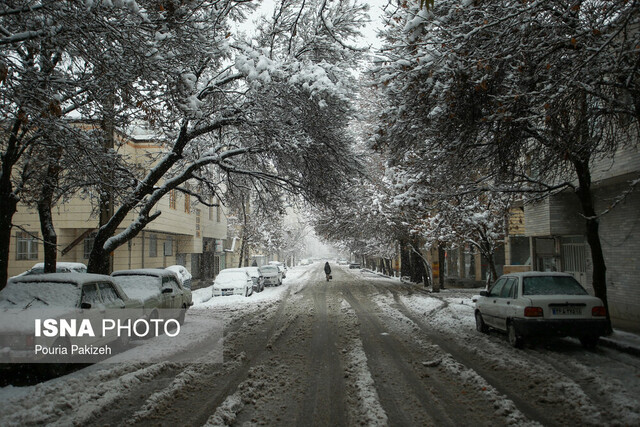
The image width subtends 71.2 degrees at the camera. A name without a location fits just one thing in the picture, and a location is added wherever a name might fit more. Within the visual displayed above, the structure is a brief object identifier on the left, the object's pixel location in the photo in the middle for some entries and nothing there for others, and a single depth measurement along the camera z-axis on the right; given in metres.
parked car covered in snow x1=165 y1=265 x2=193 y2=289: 23.63
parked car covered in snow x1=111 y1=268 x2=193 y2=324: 11.36
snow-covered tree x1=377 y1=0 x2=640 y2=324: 6.80
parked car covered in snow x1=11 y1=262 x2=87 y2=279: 19.51
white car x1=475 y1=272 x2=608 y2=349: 8.41
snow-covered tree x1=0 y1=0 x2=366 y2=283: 6.22
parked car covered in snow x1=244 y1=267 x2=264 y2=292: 28.05
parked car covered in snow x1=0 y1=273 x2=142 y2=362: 6.78
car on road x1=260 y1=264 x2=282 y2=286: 33.47
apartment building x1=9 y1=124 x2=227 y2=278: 24.33
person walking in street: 36.50
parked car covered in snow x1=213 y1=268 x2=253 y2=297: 22.25
